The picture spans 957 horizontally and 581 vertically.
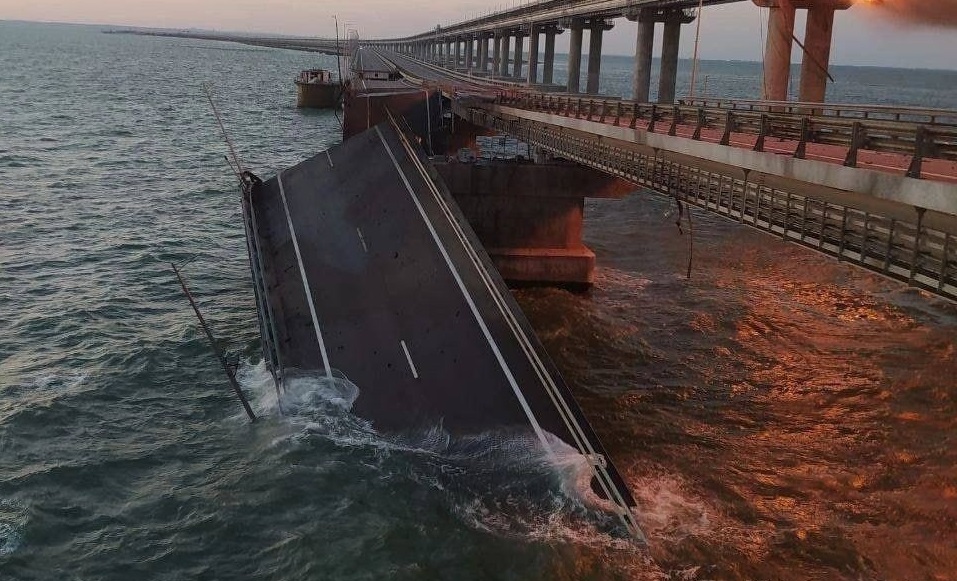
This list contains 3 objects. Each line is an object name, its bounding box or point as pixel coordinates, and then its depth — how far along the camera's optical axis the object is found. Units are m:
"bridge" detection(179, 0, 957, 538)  16.75
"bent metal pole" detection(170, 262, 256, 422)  20.91
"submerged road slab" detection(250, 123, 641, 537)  20.00
